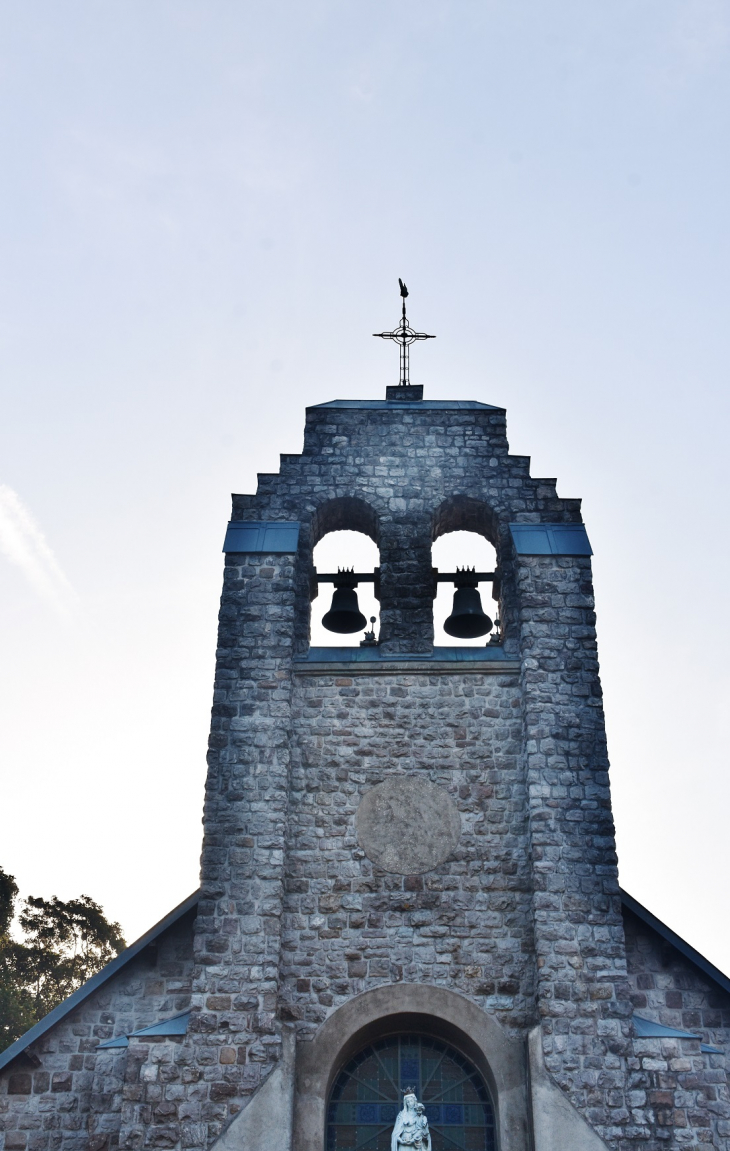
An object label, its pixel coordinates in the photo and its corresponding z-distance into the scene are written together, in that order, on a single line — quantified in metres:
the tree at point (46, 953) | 25.45
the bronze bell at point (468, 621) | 11.95
